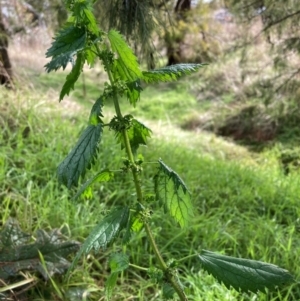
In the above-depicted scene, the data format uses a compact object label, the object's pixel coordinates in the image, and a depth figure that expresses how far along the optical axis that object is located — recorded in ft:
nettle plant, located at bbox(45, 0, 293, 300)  0.70
